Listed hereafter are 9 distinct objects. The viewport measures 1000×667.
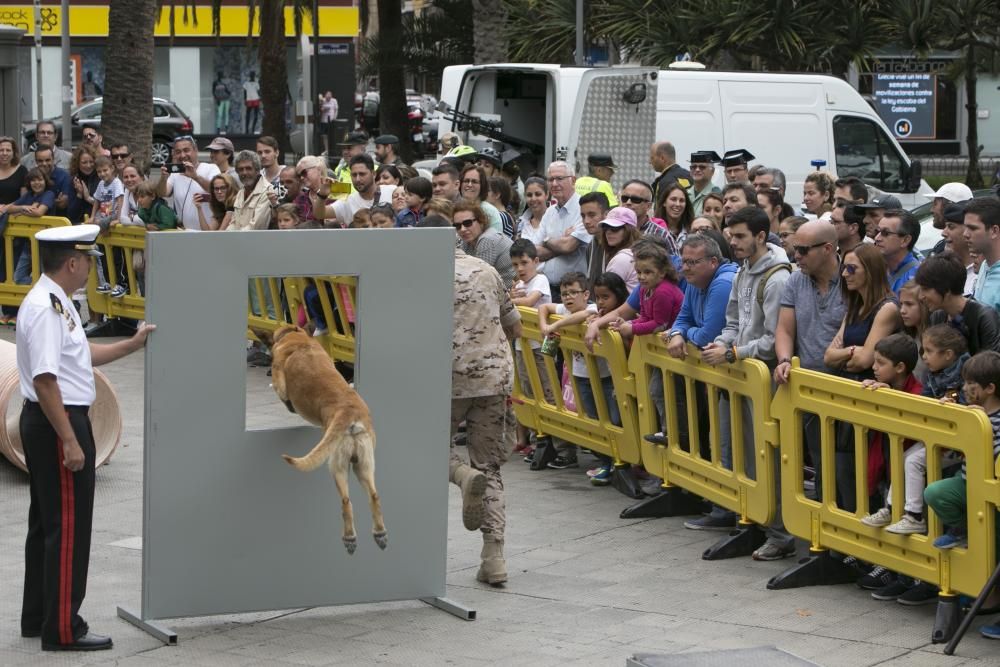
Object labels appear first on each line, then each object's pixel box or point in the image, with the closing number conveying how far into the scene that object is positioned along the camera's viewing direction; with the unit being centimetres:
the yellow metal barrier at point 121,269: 1516
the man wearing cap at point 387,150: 1622
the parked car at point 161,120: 3956
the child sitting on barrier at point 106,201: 1557
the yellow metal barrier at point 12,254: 1573
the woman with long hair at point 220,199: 1450
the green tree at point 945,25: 2511
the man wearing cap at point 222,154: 1576
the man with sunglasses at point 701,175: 1303
